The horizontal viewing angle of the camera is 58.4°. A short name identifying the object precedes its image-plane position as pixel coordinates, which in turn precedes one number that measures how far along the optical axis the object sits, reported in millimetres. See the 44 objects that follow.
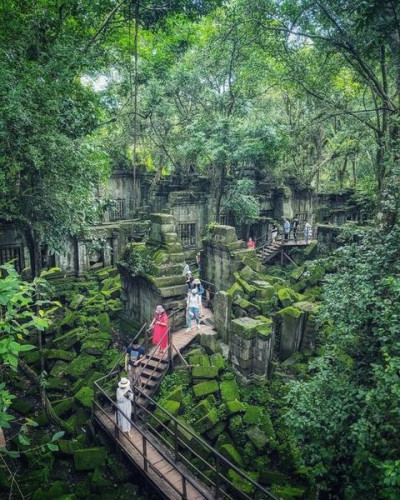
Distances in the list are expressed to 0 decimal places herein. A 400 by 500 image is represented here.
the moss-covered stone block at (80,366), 11758
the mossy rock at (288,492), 7410
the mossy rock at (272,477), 7856
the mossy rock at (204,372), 10648
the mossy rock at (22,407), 10391
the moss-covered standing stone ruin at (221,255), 15609
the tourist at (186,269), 15823
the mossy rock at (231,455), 8312
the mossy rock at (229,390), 10114
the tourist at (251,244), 21850
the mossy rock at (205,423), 9219
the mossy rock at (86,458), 8516
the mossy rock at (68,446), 9062
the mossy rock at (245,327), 10742
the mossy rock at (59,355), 12281
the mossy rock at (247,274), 14859
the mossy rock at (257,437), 8779
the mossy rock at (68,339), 13086
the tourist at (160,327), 11781
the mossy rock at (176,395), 9969
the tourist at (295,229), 24764
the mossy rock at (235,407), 9531
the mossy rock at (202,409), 9633
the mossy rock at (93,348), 12547
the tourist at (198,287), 13579
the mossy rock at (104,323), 14218
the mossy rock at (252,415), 9305
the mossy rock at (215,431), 9266
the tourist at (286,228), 24672
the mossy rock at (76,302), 15680
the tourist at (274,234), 24672
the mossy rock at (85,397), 10313
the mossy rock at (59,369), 11777
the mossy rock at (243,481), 7609
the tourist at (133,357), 10820
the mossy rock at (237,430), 9116
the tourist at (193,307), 12945
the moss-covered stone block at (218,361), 11078
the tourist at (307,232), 24995
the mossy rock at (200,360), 11062
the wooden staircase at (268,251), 23656
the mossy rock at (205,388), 10227
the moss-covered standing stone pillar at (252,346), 10781
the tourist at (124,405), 8891
